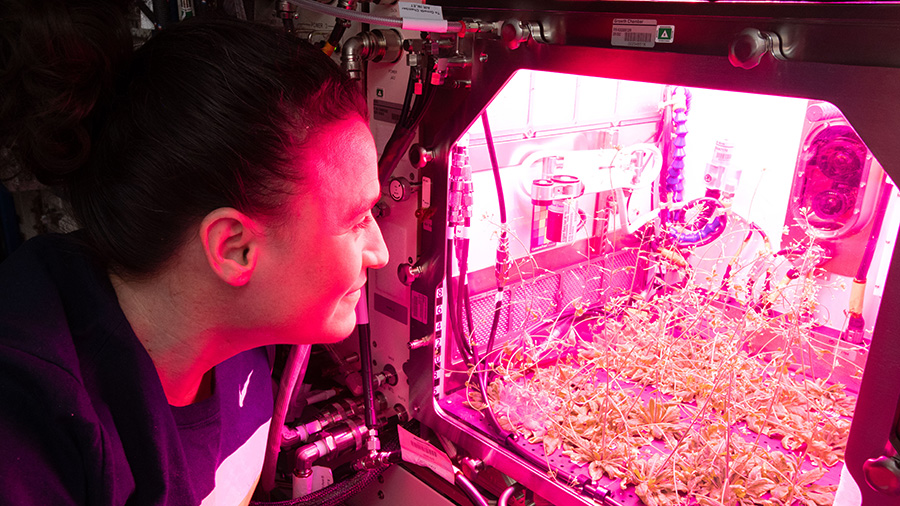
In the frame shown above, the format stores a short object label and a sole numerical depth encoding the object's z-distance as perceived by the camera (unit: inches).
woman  34.3
